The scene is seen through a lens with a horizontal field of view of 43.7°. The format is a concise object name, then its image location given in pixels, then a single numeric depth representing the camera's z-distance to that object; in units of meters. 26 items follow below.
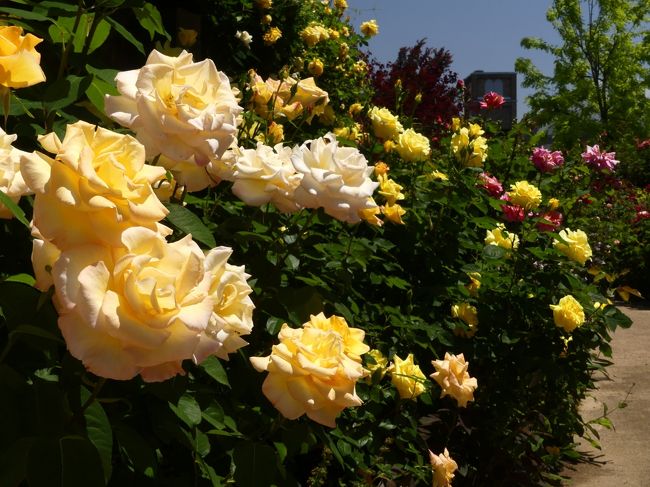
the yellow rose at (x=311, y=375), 1.30
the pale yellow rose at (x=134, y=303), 0.79
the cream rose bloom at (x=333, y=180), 1.65
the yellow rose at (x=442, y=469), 2.43
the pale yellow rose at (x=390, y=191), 2.77
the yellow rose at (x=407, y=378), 2.39
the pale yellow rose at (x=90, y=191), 0.84
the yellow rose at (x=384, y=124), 3.08
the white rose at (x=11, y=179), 1.03
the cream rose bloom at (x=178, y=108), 1.11
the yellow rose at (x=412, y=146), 3.17
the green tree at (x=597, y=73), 26.77
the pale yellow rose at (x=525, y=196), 3.73
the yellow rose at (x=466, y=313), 3.27
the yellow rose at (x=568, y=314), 3.34
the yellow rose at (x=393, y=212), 2.73
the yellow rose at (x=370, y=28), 6.16
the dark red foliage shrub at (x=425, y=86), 7.93
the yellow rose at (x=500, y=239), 3.65
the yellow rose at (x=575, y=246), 3.65
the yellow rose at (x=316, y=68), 3.78
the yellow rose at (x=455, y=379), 2.51
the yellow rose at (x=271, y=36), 4.86
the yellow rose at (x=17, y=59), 1.13
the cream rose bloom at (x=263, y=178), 1.69
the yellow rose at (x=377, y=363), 2.37
